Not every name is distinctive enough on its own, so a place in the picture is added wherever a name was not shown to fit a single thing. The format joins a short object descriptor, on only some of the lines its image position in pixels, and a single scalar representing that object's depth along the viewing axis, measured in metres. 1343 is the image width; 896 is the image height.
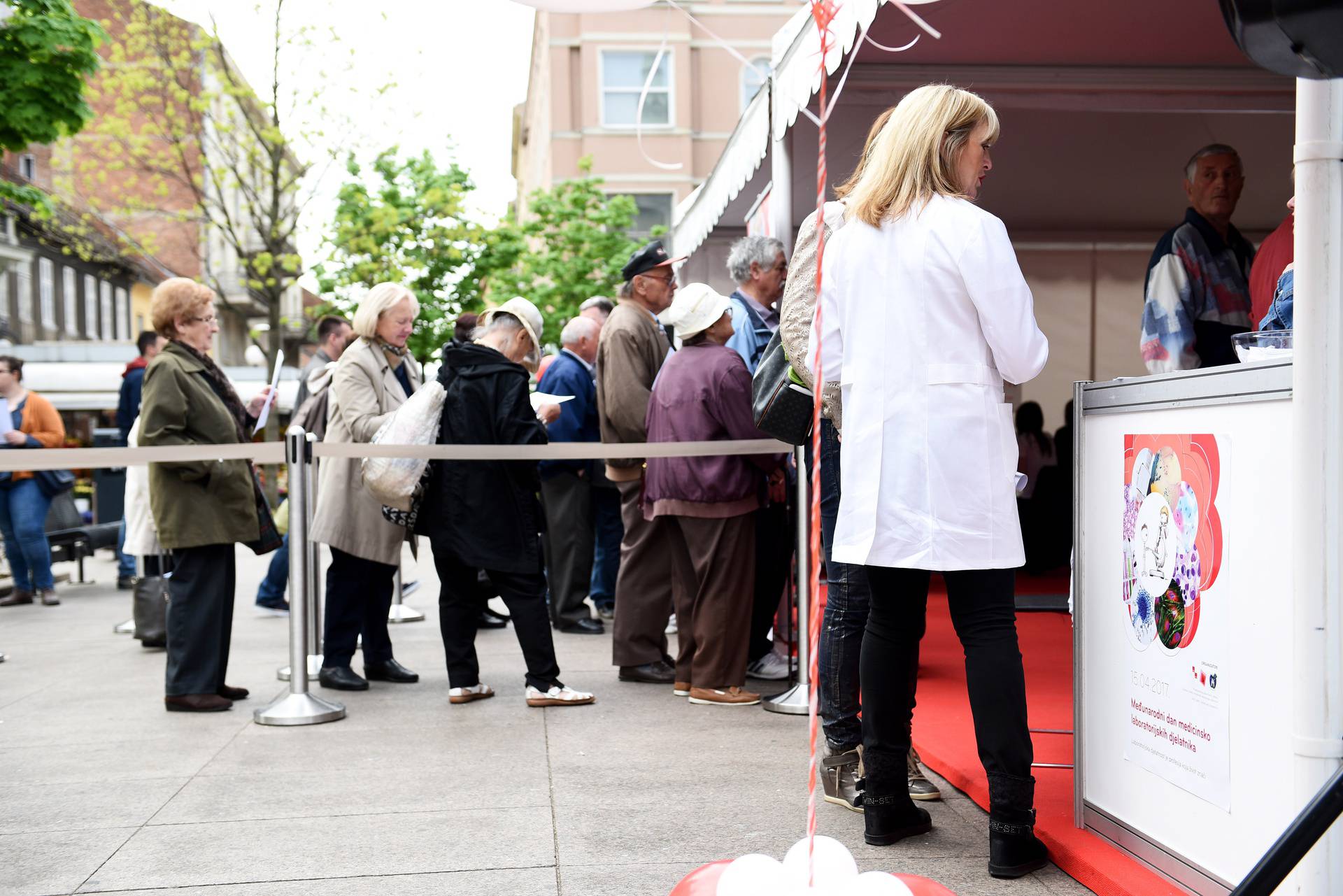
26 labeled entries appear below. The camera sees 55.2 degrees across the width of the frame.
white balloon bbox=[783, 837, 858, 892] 2.09
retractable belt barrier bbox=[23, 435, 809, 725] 5.35
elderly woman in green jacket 5.48
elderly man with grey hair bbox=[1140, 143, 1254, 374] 5.14
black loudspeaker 1.71
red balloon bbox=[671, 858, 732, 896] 2.15
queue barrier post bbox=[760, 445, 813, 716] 5.32
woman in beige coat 6.00
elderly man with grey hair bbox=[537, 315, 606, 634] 7.88
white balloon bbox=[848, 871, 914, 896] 2.08
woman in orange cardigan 9.83
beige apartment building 33.66
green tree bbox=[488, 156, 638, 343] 25.70
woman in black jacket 5.52
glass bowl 2.82
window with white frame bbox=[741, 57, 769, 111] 33.19
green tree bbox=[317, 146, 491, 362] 25.17
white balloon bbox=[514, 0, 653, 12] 3.84
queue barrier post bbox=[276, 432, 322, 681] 6.38
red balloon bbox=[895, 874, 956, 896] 2.21
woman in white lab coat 3.12
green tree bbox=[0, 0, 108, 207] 13.08
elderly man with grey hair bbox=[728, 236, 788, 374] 5.70
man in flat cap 6.20
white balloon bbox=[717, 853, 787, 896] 2.07
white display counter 2.53
